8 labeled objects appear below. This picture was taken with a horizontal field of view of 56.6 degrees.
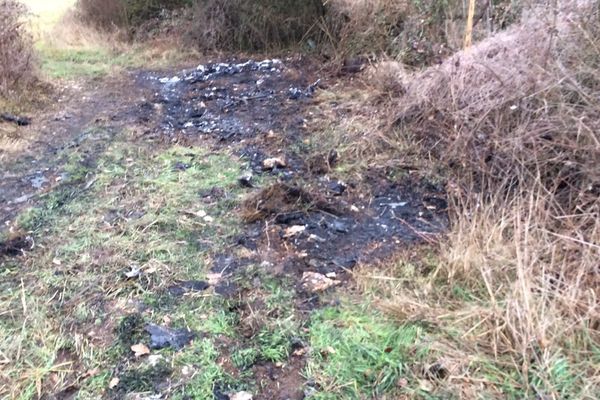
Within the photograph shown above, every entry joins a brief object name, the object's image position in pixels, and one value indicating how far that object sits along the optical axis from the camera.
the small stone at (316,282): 3.07
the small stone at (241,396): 2.43
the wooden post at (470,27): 5.27
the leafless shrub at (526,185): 2.40
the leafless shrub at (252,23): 8.73
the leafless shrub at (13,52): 6.73
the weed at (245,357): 2.59
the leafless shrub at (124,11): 10.59
